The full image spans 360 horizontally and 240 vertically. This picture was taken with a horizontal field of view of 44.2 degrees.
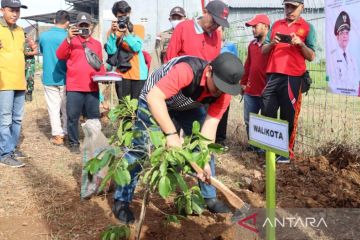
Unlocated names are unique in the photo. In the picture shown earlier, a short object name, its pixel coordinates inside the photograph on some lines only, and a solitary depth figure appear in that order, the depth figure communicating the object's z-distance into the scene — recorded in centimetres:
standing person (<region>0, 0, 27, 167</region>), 451
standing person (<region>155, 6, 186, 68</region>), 536
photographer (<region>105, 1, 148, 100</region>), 513
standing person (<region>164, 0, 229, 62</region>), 378
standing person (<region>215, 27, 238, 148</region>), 538
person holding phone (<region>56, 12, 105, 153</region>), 513
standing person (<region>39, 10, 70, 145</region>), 565
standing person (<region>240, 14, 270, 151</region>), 512
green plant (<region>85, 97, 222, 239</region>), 207
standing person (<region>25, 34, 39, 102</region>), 1021
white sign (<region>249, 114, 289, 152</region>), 208
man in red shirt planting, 245
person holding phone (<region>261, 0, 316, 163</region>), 435
